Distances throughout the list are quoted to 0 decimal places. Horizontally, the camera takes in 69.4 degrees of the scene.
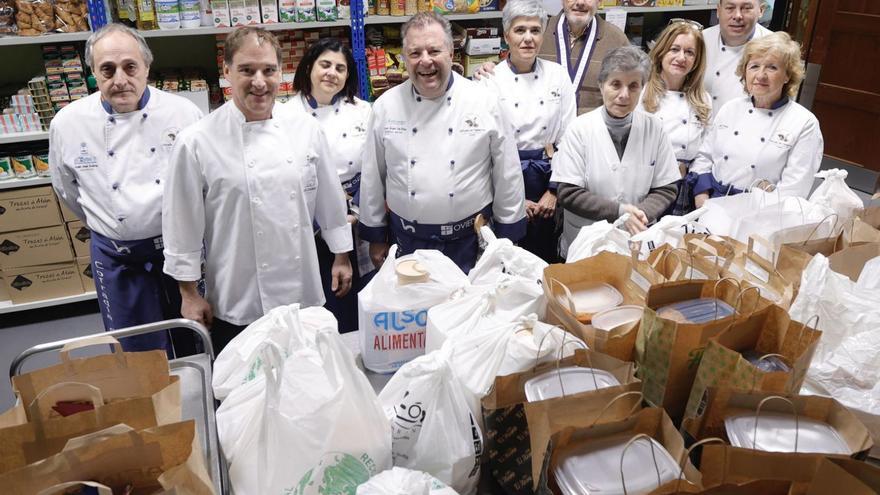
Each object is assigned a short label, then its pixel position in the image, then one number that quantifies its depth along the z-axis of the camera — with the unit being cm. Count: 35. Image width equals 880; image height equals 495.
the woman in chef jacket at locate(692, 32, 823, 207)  257
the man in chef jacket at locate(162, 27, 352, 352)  200
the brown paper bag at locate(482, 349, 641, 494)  124
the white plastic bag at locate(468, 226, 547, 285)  168
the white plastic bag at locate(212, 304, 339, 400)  138
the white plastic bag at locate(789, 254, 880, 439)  138
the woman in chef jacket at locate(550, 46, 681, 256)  245
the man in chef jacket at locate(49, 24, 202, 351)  235
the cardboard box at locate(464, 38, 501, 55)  378
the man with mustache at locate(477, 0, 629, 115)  319
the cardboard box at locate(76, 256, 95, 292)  365
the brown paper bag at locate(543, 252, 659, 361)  136
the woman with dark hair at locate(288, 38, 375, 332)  275
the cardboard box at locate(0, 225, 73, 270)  346
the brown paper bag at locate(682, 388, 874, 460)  116
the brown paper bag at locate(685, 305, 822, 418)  120
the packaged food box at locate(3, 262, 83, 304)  357
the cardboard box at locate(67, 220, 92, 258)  352
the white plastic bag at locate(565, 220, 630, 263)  187
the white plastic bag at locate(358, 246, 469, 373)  156
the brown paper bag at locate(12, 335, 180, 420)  124
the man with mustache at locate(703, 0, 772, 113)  315
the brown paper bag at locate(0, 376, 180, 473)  112
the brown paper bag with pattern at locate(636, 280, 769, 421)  128
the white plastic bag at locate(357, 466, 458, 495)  107
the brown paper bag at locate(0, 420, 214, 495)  105
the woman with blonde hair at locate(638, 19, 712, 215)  292
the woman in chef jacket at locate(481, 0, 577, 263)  293
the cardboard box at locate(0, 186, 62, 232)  339
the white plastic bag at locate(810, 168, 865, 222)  202
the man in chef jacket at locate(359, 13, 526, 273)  243
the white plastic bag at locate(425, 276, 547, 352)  147
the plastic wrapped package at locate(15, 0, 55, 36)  319
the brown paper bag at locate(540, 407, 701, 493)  109
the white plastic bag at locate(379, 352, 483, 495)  121
